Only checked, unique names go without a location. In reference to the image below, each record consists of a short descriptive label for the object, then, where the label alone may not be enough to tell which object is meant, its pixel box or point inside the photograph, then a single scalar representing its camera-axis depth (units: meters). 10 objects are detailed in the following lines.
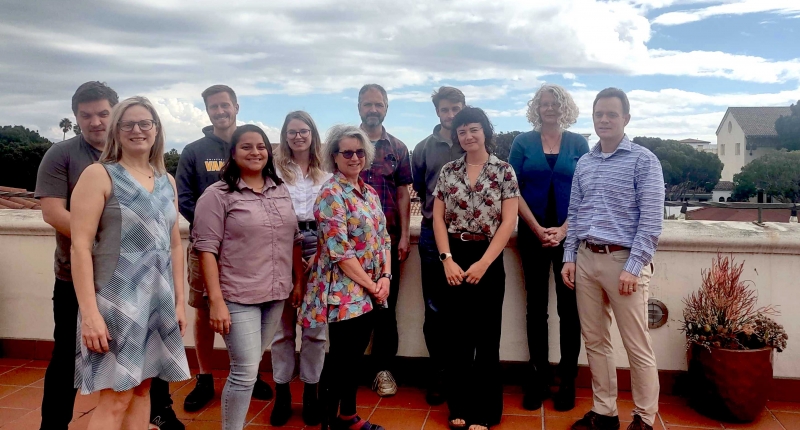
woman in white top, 2.95
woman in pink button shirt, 2.38
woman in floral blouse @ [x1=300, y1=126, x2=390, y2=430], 2.55
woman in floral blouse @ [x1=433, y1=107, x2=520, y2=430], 2.84
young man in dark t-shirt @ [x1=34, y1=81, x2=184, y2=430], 2.34
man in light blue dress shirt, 2.63
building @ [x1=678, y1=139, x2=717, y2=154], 67.65
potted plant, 2.96
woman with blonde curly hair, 3.11
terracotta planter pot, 2.95
